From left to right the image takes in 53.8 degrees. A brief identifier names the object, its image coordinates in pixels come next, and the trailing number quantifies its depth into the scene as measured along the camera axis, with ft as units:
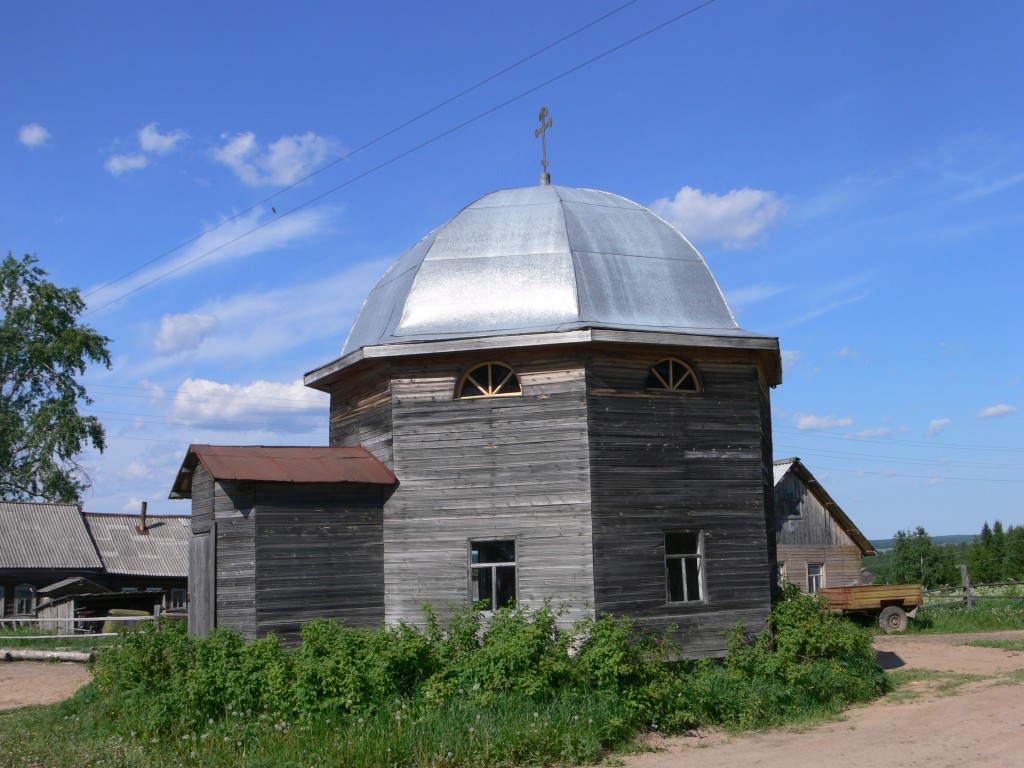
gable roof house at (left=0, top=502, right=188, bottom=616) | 112.68
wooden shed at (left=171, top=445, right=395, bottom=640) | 47.21
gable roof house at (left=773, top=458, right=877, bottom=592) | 103.50
